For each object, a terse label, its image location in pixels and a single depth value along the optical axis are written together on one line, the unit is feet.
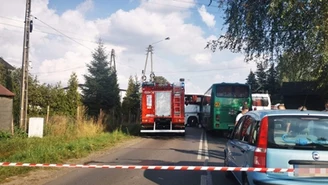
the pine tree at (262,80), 201.57
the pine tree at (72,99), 89.52
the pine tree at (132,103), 115.20
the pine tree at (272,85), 194.99
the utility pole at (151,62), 154.59
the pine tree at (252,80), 218.79
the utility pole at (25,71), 58.08
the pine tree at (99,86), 125.90
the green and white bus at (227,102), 66.74
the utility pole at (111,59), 137.84
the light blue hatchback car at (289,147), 16.48
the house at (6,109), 61.46
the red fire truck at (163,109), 65.92
